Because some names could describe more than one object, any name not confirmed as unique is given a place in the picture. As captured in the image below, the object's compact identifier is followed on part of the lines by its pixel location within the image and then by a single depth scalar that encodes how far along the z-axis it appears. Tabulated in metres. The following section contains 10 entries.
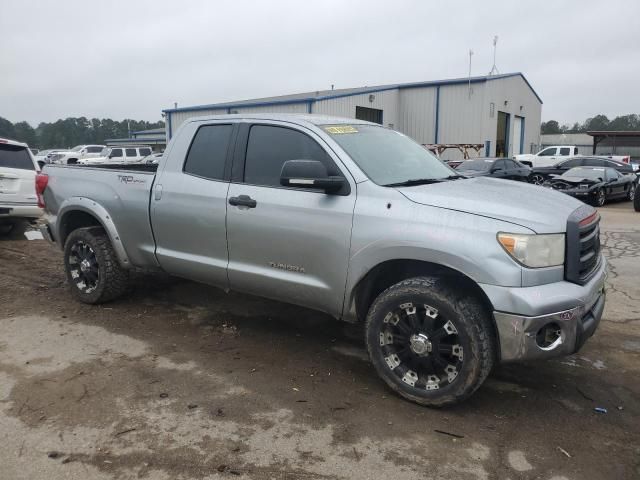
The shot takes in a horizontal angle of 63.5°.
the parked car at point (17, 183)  8.86
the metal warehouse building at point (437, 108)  29.94
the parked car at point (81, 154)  34.48
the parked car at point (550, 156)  28.72
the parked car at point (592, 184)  15.73
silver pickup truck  3.08
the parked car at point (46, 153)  40.05
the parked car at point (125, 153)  31.93
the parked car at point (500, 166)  17.30
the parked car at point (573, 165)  20.29
